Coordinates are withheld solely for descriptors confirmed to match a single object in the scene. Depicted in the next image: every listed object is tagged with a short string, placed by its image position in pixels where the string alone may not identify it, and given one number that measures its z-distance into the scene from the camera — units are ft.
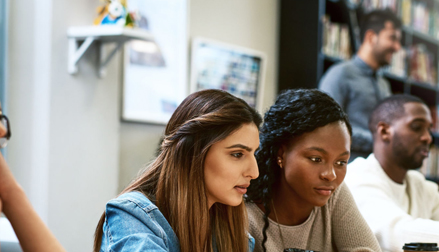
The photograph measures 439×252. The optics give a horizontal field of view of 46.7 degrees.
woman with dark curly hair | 5.11
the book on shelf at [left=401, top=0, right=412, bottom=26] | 16.97
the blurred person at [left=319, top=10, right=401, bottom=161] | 11.37
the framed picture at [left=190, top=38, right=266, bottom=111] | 11.63
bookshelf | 13.15
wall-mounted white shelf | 8.16
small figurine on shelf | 8.39
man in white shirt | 6.63
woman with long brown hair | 3.98
